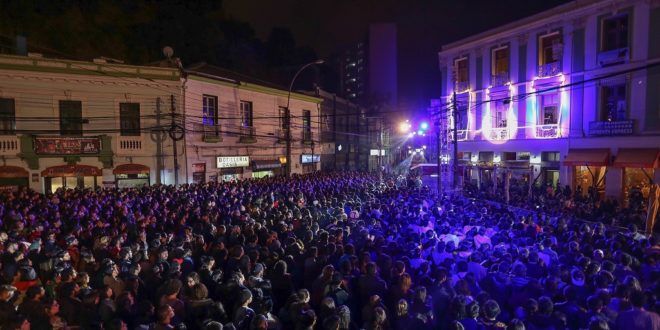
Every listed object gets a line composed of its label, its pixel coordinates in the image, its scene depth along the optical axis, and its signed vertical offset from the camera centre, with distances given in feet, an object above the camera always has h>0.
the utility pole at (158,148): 73.72 +0.50
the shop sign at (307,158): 113.46 -2.42
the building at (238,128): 79.92 +5.01
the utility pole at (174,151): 73.05 -0.14
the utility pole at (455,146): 70.12 +0.50
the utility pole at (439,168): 69.87 -3.38
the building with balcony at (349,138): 138.72 +4.47
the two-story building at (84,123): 63.82 +4.76
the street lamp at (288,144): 83.58 +1.22
